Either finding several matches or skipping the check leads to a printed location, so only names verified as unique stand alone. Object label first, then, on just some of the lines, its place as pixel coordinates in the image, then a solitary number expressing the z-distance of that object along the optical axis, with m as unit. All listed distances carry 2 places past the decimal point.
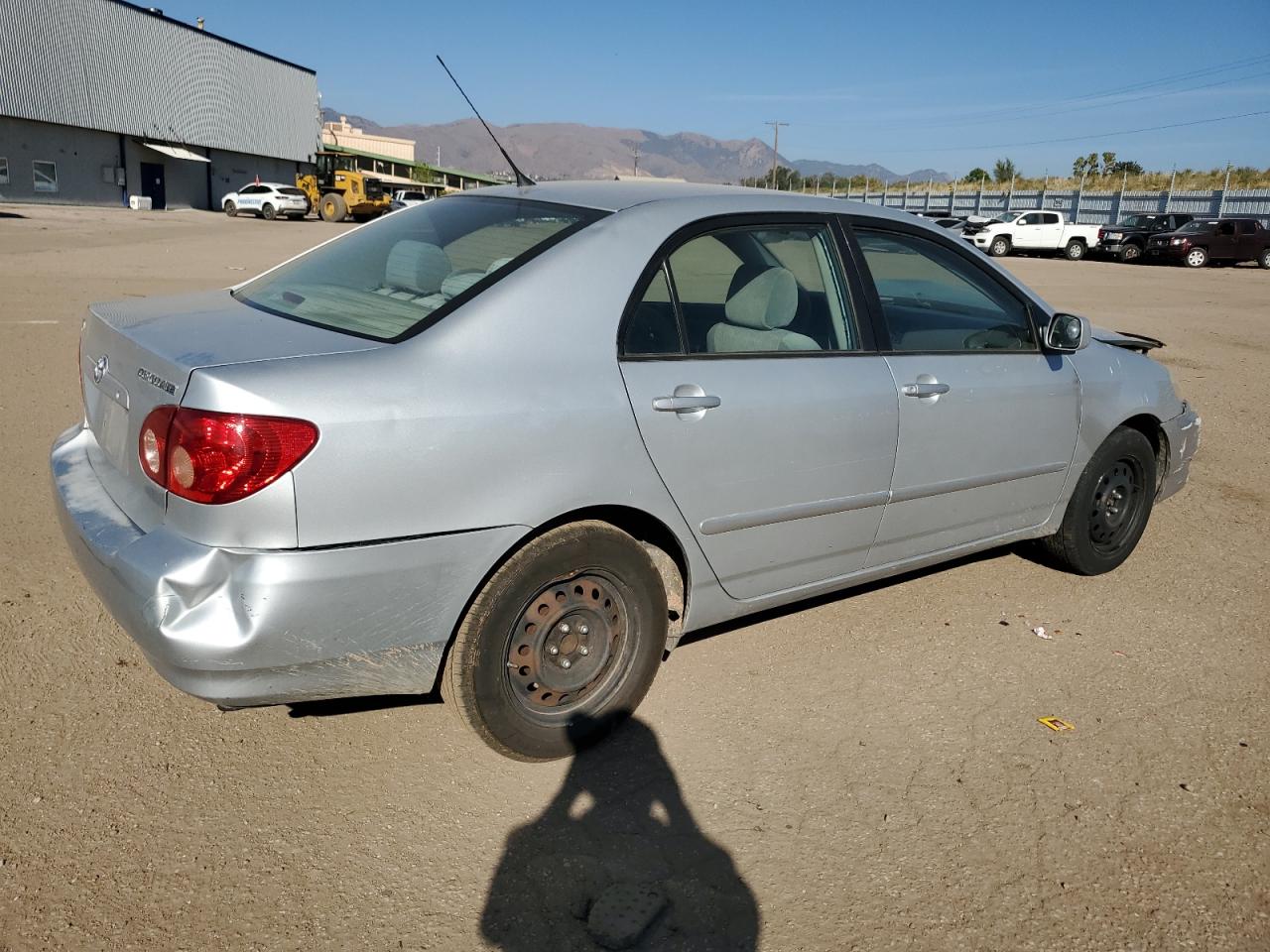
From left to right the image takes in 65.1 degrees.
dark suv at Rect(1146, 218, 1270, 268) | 32.81
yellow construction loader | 45.41
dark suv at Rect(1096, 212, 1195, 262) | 34.38
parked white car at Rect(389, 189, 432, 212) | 44.34
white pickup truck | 36.50
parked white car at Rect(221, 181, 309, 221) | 42.78
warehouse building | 42.25
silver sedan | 2.46
